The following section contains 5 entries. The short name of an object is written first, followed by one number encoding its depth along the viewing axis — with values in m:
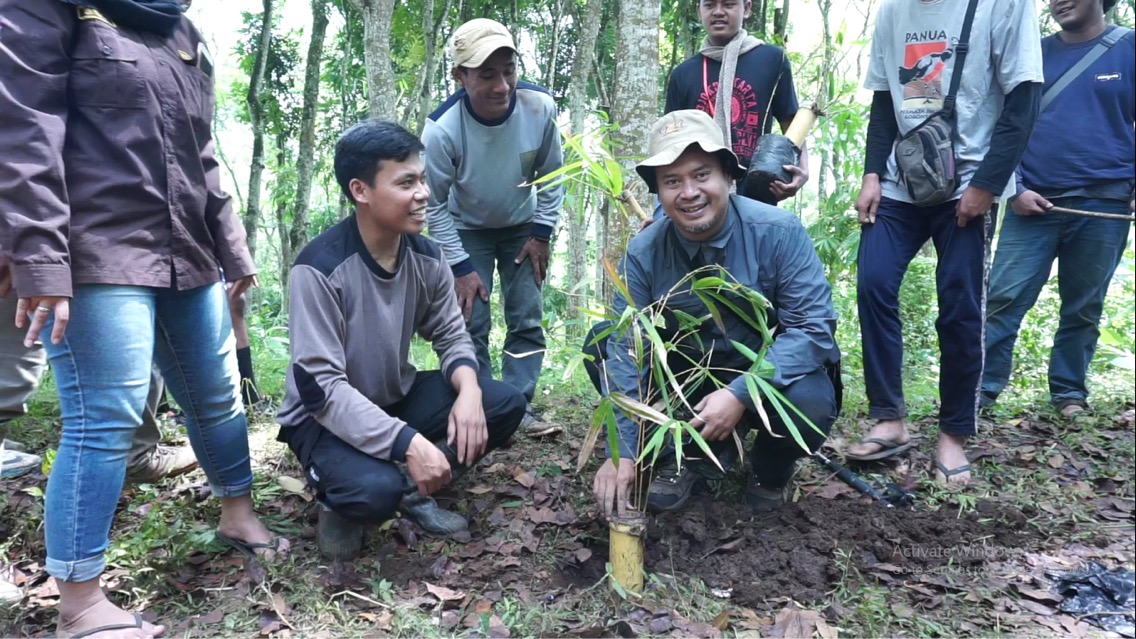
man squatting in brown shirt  2.82
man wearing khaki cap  3.77
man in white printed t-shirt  3.11
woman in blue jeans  2.11
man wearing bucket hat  2.77
